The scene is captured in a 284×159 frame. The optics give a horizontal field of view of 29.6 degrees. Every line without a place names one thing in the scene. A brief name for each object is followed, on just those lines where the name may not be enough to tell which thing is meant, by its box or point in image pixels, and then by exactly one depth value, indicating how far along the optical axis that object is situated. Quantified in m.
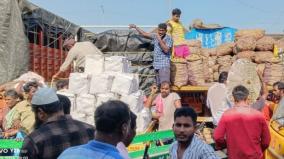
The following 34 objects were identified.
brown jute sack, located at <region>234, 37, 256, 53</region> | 14.59
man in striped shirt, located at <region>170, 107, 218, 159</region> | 4.33
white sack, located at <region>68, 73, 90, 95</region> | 10.03
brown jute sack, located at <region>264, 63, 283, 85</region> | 12.79
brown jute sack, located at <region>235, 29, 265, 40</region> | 15.35
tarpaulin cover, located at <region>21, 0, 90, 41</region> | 11.47
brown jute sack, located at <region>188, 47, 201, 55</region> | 12.90
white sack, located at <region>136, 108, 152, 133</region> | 9.48
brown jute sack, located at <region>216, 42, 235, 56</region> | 15.66
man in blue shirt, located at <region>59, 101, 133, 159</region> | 2.83
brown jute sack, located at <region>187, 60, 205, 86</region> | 11.51
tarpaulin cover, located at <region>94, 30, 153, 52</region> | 12.62
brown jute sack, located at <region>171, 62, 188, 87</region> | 11.31
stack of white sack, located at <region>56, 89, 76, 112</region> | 9.81
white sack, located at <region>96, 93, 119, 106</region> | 9.66
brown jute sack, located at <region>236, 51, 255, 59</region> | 14.23
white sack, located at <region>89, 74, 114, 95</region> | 9.88
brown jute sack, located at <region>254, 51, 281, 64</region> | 13.82
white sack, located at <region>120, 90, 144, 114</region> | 9.70
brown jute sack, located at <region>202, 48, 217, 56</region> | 16.64
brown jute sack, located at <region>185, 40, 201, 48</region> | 13.13
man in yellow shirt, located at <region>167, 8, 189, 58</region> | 12.31
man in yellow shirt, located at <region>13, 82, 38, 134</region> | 6.16
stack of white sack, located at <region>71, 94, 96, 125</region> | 9.72
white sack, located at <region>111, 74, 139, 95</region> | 9.86
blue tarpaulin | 19.53
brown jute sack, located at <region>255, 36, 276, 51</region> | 14.72
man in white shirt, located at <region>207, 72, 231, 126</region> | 8.87
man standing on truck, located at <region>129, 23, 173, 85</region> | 10.69
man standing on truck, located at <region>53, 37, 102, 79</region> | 10.98
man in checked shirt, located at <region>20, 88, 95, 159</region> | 3.97
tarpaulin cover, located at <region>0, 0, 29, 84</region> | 10.60
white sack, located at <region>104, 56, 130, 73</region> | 10.34
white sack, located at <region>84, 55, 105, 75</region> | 10.35
